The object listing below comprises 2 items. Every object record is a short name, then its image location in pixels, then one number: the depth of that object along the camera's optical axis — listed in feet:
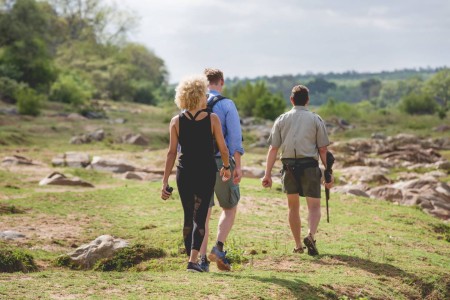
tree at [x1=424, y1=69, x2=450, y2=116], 407.23
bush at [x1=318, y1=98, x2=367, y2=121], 232.73
